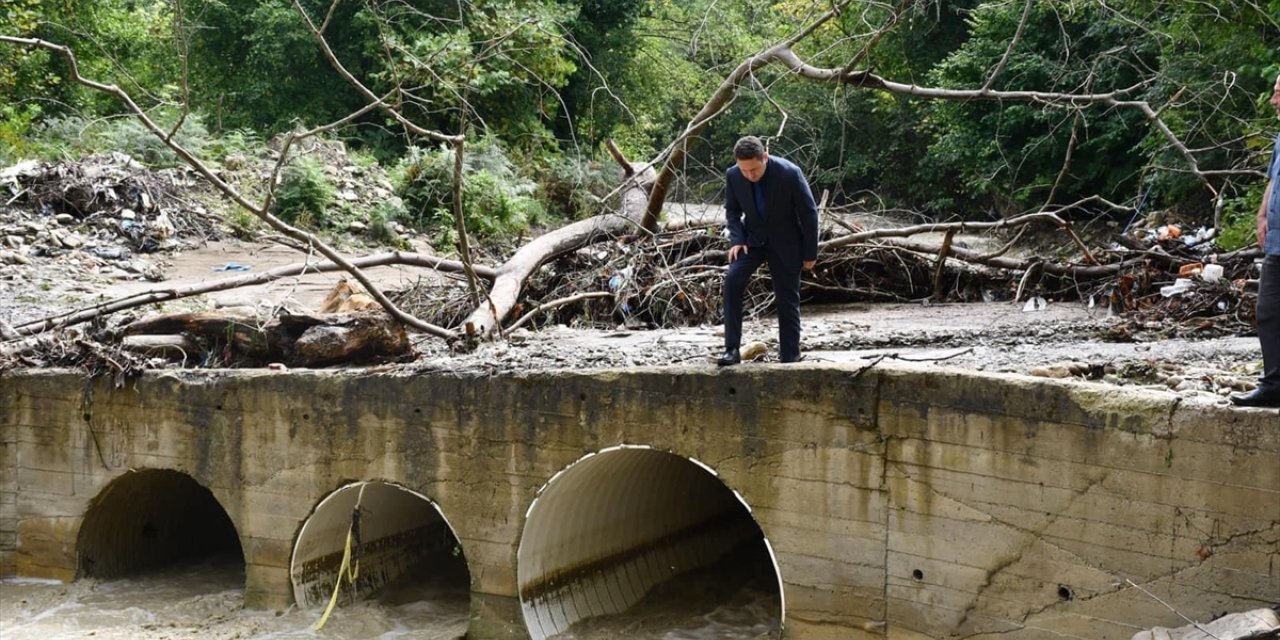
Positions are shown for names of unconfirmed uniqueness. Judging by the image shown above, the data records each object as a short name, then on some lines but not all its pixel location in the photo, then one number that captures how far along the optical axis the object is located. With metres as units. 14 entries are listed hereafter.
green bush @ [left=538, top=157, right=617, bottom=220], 21.42
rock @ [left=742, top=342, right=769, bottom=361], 8.41
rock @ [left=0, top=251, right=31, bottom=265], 14.38
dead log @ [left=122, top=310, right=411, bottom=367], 9.75
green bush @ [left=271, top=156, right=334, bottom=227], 18.34
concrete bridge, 6.23
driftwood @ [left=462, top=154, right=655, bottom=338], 10.50
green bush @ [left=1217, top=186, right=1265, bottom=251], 10.34
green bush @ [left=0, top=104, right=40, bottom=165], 17.73
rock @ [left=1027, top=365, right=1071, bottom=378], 7.13
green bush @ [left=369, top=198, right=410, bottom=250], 18.73
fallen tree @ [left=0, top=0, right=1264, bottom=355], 9.48
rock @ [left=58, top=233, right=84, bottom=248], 15.50
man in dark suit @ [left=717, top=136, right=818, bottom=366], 7.49
